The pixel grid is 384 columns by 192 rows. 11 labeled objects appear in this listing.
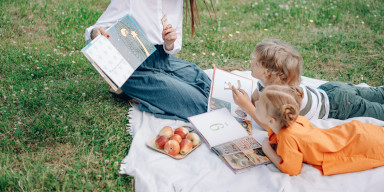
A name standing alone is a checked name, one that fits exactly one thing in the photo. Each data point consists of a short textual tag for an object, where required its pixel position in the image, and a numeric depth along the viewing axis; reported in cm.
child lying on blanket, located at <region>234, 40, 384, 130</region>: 297
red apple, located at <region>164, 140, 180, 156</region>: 264
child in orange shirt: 234
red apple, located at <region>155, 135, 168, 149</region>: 270
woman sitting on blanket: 302
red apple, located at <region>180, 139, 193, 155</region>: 267
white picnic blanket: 239
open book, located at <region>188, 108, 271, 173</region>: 261
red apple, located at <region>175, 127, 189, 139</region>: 283
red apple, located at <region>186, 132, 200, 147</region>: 277
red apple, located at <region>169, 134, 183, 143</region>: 273
